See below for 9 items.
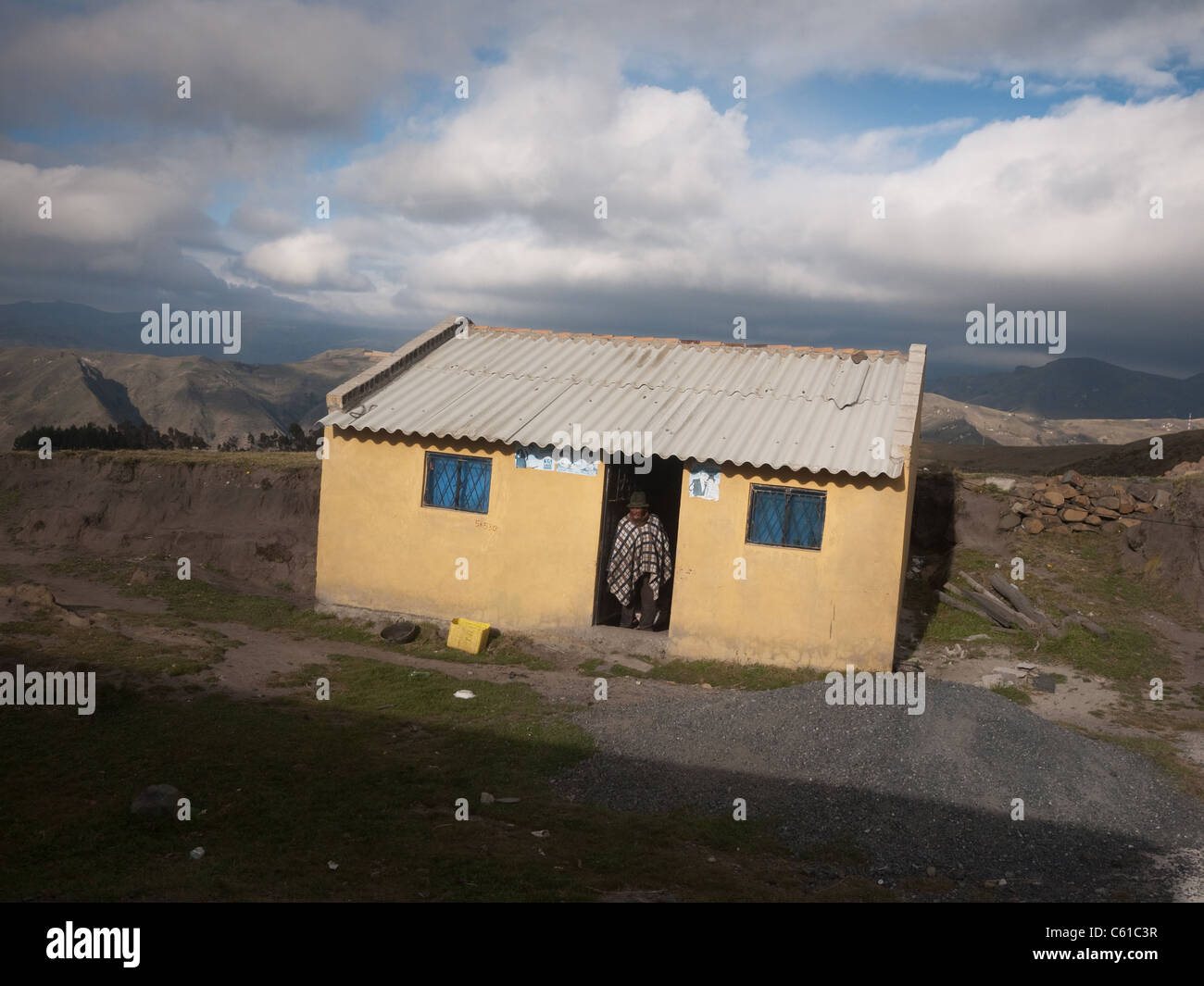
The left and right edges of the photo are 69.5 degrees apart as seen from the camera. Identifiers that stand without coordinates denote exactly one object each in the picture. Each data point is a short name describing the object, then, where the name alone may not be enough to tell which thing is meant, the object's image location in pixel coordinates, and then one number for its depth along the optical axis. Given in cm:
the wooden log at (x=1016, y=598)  1505
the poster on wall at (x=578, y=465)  1319
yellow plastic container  1336
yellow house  1219
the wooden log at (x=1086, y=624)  1462
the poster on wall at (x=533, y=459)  1340
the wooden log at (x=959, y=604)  1578
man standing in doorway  1330
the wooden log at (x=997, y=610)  1518
